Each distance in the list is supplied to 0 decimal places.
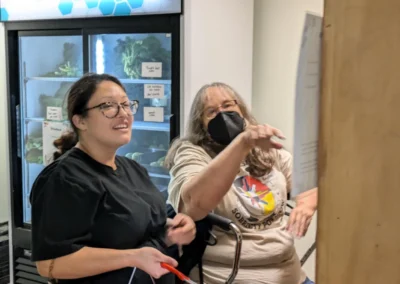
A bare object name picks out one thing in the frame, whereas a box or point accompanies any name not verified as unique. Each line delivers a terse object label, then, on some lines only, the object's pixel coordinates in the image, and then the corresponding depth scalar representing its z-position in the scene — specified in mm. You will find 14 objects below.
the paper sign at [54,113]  3432
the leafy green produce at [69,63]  3479
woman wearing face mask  1762
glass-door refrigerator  3035
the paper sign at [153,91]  3010
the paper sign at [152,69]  3021
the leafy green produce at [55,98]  3541
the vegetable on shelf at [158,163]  3219
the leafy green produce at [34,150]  3488
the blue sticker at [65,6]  3078
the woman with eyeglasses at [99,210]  1538
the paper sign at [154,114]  3041
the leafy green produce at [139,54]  3041
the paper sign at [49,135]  3400
